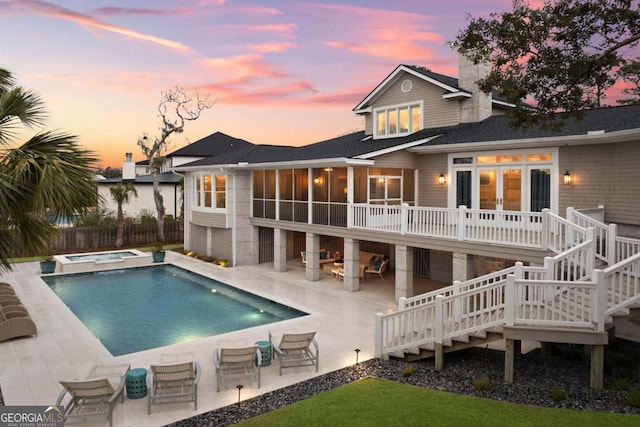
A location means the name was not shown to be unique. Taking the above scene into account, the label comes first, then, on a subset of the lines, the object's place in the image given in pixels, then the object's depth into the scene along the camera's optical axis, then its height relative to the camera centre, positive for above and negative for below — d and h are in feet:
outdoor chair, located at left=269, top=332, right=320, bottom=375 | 32.58 -11.80
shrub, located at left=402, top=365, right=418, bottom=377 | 30.60 -12.43
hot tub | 73.56 -11.41
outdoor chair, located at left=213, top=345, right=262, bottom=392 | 29.96 -11.84
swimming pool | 42.52 -13.38
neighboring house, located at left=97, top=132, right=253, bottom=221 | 124.97 +3.90
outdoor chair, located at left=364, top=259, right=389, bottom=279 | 63.52 -10.77
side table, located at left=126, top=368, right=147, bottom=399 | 27.81 -12.10
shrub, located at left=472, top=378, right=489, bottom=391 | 27.81 -12.15
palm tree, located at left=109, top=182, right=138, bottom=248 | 93.81 -0.10
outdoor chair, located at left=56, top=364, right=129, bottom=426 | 24.67 -12.14
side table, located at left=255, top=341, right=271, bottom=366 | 33.42 -12.11
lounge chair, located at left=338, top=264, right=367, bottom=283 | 62.34 -11.06
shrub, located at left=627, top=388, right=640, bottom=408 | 24.67 -11.65
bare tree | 106.73 +20.38
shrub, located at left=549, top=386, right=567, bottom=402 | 25.95 -11.97
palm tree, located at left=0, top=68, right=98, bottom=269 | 25.04 +1.15
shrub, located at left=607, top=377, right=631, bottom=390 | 26.89 -11.79
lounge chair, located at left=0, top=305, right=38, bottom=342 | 38.59 -11.59
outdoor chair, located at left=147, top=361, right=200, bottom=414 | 26.78 -11.89
